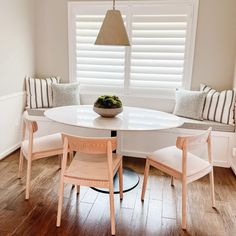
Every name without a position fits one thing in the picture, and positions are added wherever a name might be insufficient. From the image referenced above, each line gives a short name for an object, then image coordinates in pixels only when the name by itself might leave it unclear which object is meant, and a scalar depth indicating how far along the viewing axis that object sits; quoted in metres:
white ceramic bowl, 2.44
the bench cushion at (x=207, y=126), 3.09
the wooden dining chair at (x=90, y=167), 1.88
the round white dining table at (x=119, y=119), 2.25
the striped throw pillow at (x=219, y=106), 3.10
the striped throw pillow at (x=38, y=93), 3.63
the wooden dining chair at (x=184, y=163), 2.04
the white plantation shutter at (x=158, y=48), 3.34
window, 3.34
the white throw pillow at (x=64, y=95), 3.57
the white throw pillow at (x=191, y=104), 3.24
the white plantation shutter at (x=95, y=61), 3.58
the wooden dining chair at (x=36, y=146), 2.37
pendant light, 2.30
